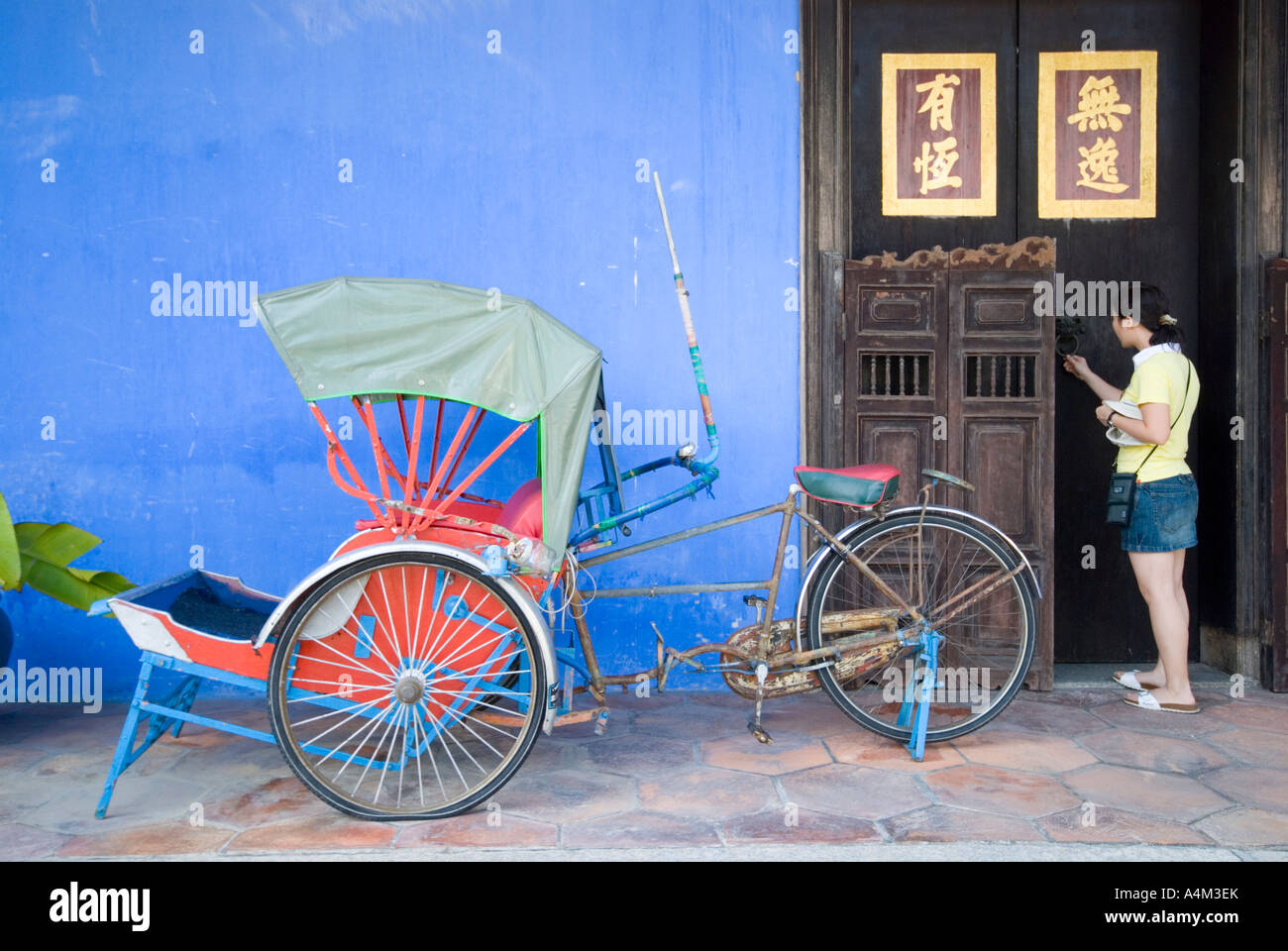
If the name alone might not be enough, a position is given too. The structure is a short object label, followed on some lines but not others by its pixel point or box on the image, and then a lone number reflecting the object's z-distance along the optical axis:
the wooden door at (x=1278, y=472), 4.74
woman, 4.41
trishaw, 3.27
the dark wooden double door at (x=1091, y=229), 5.13
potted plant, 4.16
